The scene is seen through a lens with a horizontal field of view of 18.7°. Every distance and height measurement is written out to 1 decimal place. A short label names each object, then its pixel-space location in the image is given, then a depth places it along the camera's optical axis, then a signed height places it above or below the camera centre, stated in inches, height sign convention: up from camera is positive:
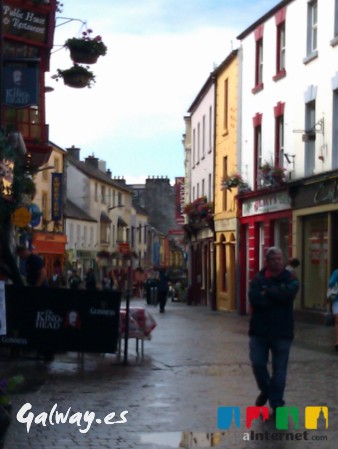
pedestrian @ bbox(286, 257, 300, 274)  1016.2 +11.6
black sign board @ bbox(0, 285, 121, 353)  631.8 -29.5
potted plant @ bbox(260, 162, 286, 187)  1226.0 +121.3
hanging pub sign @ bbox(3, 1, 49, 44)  846.5 +208.8
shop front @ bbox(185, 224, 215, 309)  1792.6 +16.3
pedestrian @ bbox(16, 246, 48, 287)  703.1 +1.9
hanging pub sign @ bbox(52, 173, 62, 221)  2102.2 +168.7
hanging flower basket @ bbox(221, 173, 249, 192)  1441.9 +129.7
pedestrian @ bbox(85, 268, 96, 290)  1863.9 -12.8
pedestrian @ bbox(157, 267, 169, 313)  1561.3 -23.4
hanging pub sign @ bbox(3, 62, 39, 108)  727.7 +133.7
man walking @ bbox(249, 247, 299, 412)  423.8 -19.8
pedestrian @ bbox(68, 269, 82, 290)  1785.3 -13.6
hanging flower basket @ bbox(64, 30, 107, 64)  704.4 +155.2
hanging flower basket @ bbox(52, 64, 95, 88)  724.0 +139.5
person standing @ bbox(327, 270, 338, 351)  749.9 -17.6
